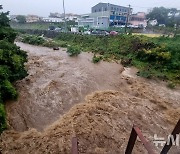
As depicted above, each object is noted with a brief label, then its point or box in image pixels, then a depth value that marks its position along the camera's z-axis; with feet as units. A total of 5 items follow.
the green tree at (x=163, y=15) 109.07
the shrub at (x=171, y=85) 31.38
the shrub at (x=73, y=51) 51.16
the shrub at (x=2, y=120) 17.47
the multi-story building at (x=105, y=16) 102.25
